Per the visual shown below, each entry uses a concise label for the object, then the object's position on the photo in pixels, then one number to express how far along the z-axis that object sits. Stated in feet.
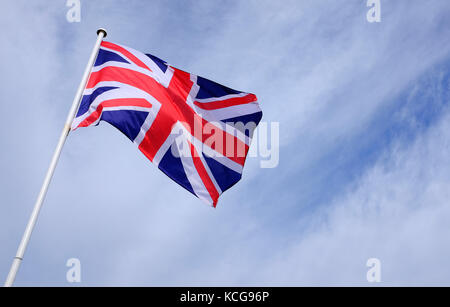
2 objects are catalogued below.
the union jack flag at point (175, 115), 30.94
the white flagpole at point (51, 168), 21.85
